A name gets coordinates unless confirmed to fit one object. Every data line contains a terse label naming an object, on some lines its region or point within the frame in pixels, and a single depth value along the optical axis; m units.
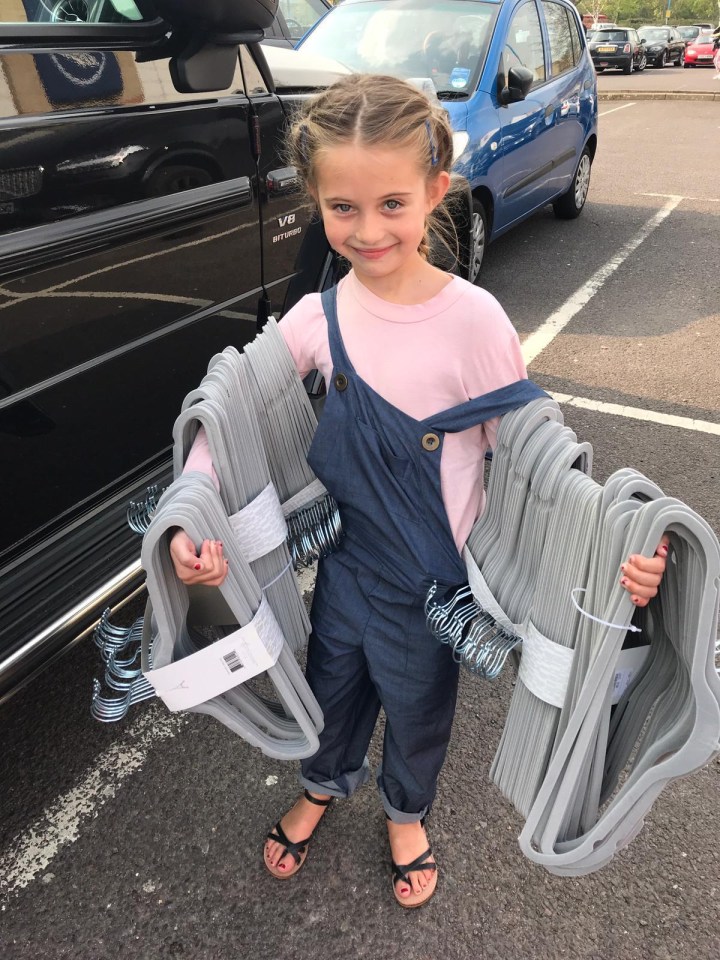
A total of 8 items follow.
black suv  1.64
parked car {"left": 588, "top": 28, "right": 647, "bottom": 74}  23.11
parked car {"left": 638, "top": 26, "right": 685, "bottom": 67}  27.89
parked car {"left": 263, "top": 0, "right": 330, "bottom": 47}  6.33
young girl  1.20
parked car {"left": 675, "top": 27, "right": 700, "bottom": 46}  32.78
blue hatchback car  4.68
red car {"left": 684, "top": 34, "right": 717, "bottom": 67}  28.45
